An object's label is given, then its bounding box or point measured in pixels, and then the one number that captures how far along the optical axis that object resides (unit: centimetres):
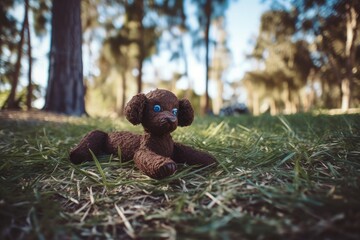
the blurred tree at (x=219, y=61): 2169
